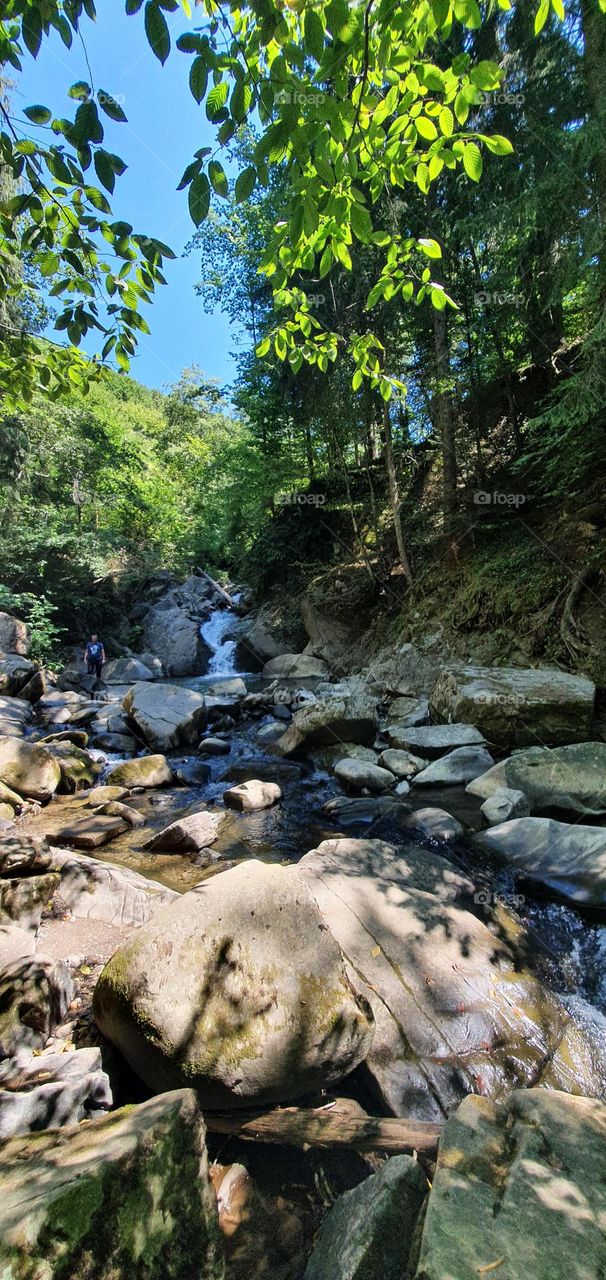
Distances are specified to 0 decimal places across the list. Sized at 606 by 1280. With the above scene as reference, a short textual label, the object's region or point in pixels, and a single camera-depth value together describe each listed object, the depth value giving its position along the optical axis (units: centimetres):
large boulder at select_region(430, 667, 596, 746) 636
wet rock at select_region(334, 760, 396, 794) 666
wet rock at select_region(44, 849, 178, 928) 387
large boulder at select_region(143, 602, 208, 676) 1620
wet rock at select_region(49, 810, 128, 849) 553
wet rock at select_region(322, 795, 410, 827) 598
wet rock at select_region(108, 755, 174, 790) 742
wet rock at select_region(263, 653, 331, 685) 1326
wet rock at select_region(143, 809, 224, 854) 537
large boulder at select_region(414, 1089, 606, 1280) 128
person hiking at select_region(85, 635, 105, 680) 1468
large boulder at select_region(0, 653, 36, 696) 1212
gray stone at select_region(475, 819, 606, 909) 404
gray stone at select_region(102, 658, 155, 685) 1525
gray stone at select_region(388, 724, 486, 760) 691
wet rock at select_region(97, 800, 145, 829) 617
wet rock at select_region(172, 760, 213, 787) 757
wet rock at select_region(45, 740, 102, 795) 721
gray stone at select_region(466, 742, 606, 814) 516
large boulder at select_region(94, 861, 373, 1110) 229
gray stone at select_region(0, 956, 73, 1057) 258
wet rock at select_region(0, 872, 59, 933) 346
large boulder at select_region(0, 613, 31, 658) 1402
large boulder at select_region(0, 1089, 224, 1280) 131
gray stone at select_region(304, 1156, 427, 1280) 147
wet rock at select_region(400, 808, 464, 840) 528
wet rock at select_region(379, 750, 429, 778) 677
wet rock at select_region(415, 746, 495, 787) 630
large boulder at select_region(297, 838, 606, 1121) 263
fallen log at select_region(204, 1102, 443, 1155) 209
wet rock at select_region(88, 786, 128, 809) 678
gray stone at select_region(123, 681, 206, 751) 914
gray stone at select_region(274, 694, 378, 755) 802
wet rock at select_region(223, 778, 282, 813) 652
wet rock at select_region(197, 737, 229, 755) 878
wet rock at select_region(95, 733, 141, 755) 910
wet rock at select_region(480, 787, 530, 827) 527
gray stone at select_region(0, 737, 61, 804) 674
